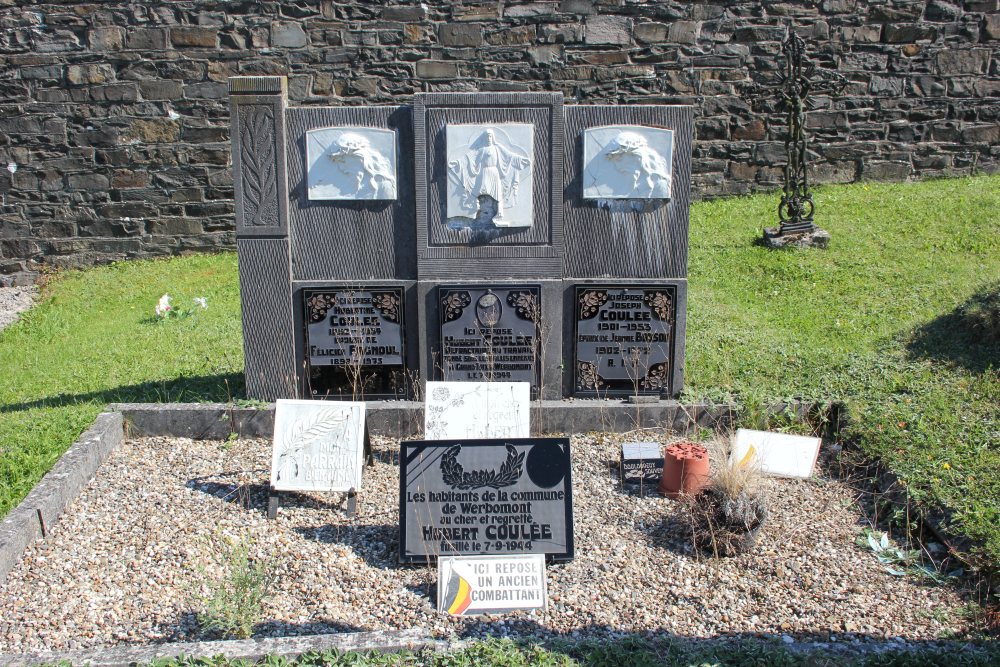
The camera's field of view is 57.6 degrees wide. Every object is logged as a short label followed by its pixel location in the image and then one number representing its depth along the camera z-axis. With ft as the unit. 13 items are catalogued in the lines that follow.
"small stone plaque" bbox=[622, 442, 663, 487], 16.38
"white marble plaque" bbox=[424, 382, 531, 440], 17.17
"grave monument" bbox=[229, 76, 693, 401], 18.70
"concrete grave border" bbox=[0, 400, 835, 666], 18.28
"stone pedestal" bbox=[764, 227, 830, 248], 28.17
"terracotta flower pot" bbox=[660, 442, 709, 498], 15.72
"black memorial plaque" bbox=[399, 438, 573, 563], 13.76
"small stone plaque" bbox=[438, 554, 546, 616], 12.48
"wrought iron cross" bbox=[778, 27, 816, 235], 28.96
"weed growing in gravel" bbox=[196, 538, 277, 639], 11.71
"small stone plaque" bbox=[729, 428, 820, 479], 16.69
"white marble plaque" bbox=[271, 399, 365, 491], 15.84
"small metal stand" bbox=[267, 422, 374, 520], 15.39
